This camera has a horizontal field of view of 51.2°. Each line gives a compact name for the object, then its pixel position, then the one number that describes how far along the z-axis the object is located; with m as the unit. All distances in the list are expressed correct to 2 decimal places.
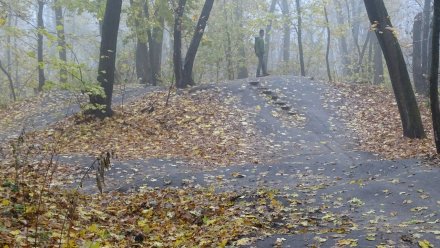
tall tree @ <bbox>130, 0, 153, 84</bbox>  19.58
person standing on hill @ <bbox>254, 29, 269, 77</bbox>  19.75
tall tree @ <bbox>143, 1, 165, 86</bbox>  19.80
